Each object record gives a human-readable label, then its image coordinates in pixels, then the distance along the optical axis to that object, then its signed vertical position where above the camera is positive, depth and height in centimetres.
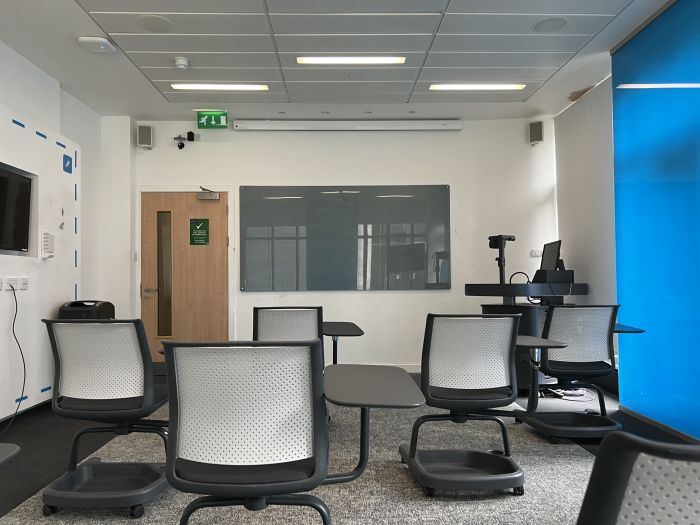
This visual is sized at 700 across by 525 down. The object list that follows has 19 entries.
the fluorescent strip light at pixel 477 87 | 480 +187
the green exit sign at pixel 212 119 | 532 +171
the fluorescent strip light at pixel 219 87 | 470 +186
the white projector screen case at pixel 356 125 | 568 +176
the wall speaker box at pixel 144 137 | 568 +162
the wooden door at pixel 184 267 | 569 +2
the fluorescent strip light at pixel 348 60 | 412 +186
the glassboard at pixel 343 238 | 575 +36
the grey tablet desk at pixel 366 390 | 137 -41
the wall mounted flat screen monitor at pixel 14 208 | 355 +49
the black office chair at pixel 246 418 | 139 -46
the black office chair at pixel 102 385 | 207 -54
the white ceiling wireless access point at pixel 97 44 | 373 +185
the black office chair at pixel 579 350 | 306 -57
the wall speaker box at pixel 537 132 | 574 +166
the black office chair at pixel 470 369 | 231 -52
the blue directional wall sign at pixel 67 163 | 435 +101
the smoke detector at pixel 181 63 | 407 +183
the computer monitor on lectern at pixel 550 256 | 443 +9
